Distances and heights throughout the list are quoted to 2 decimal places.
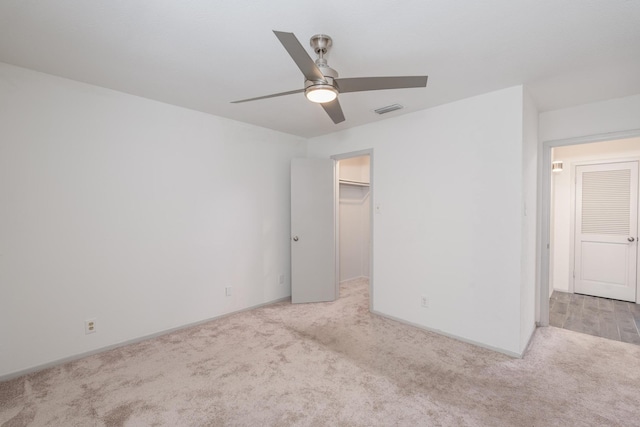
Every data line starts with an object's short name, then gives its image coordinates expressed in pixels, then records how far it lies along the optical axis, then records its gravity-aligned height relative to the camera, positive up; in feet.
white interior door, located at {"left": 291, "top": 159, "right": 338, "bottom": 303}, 13.67 -0.95
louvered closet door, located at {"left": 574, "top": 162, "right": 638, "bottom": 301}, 13.43 -0.93
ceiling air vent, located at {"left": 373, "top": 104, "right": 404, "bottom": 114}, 10.30 +3.70
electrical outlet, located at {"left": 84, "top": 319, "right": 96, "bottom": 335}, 8.65 -3.45
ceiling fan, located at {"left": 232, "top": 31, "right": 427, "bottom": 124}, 5.45 +2.56
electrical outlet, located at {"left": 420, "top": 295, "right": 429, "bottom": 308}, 10.58 -3.31
